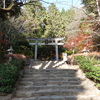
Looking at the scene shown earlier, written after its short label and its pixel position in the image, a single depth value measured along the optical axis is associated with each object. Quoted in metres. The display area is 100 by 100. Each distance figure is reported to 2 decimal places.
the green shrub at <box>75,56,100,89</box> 4.02
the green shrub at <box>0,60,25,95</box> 3.40
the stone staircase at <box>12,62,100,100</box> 3.55
